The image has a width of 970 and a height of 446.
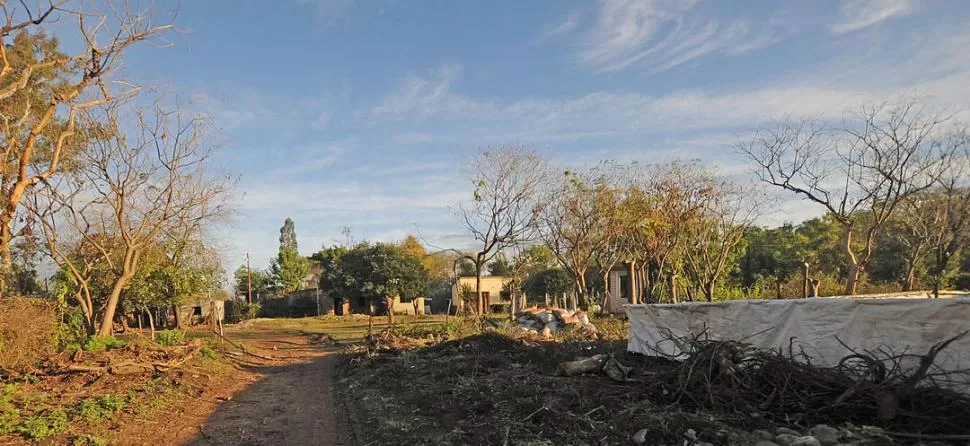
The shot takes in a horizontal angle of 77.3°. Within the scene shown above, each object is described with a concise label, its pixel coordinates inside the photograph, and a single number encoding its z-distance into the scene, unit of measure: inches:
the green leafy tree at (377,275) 1603.1
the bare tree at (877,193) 675.4
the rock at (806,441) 206.8
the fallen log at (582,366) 387.3
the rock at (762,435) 231.3
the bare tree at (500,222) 964.6
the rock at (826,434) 214.2
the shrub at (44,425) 277.9
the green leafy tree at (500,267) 1766.7
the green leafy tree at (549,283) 1619.1
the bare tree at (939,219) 768.3
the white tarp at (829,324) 259.6
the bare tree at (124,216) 617.6
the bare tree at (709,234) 924.6
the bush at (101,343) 508.3
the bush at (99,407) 317.4
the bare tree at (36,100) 398.0
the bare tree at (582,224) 978.1
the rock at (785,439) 219.5
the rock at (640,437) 235.9
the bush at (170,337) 614.5
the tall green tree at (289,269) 2128.4
